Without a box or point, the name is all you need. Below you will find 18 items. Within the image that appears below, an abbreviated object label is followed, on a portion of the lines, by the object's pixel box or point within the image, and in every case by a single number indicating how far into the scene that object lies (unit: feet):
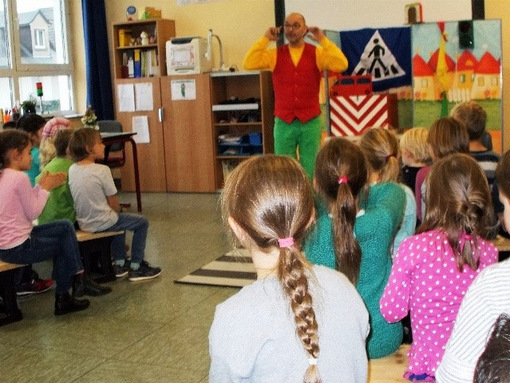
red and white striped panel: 20.84
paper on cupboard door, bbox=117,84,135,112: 25.54
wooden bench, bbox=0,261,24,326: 11.58
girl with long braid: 4.02
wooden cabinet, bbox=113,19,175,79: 25.18
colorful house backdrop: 19.93
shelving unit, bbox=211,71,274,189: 23.71
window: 24.82
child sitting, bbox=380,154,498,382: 6.03
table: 20.43
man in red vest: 17.63
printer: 23.99
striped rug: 13.51
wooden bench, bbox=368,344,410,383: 6.28
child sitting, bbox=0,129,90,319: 11.37
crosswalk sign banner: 21.98
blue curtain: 26.86
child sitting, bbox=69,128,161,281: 13.19
